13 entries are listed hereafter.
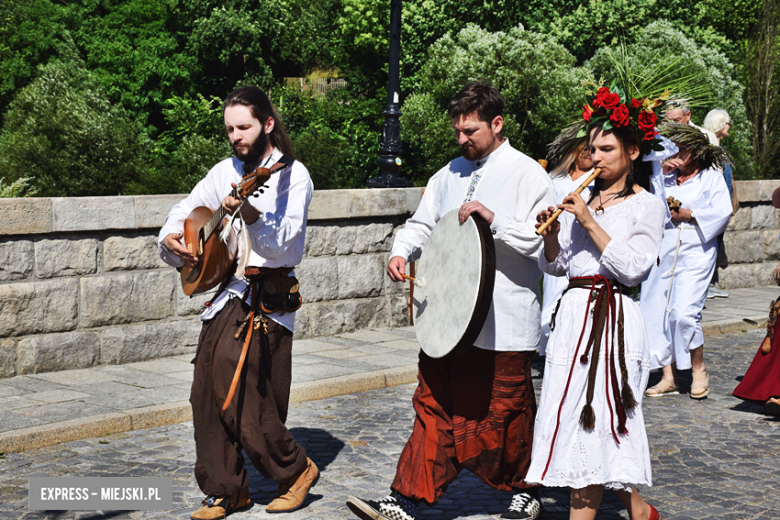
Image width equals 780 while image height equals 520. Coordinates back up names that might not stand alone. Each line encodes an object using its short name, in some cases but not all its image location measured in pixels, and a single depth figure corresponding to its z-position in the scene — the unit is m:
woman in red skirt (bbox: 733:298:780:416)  6.40
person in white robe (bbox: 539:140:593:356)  6.32
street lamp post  11.52
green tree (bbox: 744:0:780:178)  23.02
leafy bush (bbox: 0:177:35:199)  9.30
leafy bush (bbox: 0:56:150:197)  21.14
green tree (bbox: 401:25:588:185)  27.17
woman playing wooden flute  3.67
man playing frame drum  4.26
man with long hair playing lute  4.20
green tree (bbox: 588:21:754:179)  21.66
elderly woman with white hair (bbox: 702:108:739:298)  9.06
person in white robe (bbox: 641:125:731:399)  7.11
